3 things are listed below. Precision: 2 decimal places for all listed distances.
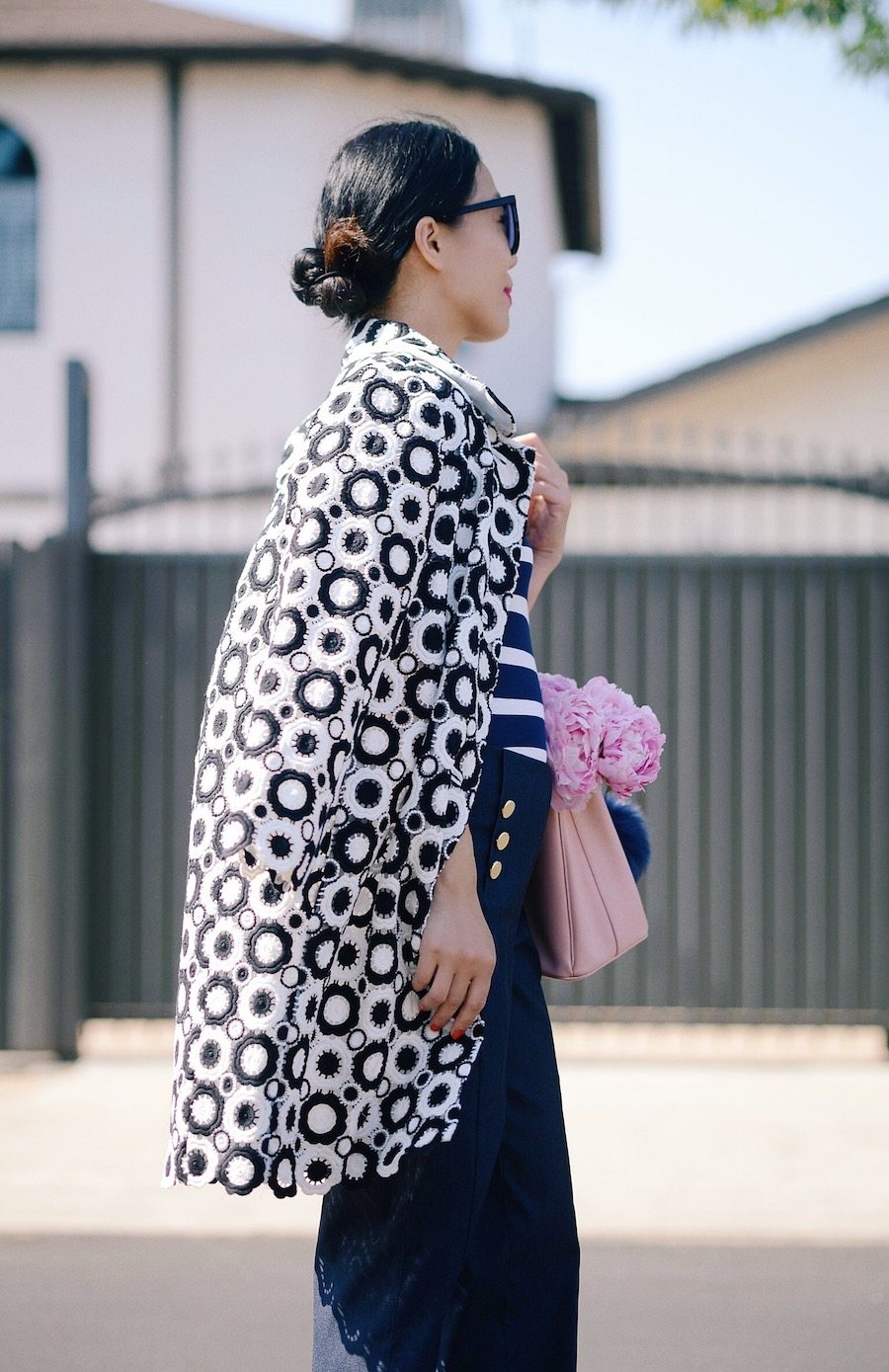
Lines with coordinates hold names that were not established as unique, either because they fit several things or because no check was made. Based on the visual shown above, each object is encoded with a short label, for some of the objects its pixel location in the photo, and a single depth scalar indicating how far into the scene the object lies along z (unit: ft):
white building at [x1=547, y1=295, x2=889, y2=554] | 42.22
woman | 5.65
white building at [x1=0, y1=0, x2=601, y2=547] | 43.52
